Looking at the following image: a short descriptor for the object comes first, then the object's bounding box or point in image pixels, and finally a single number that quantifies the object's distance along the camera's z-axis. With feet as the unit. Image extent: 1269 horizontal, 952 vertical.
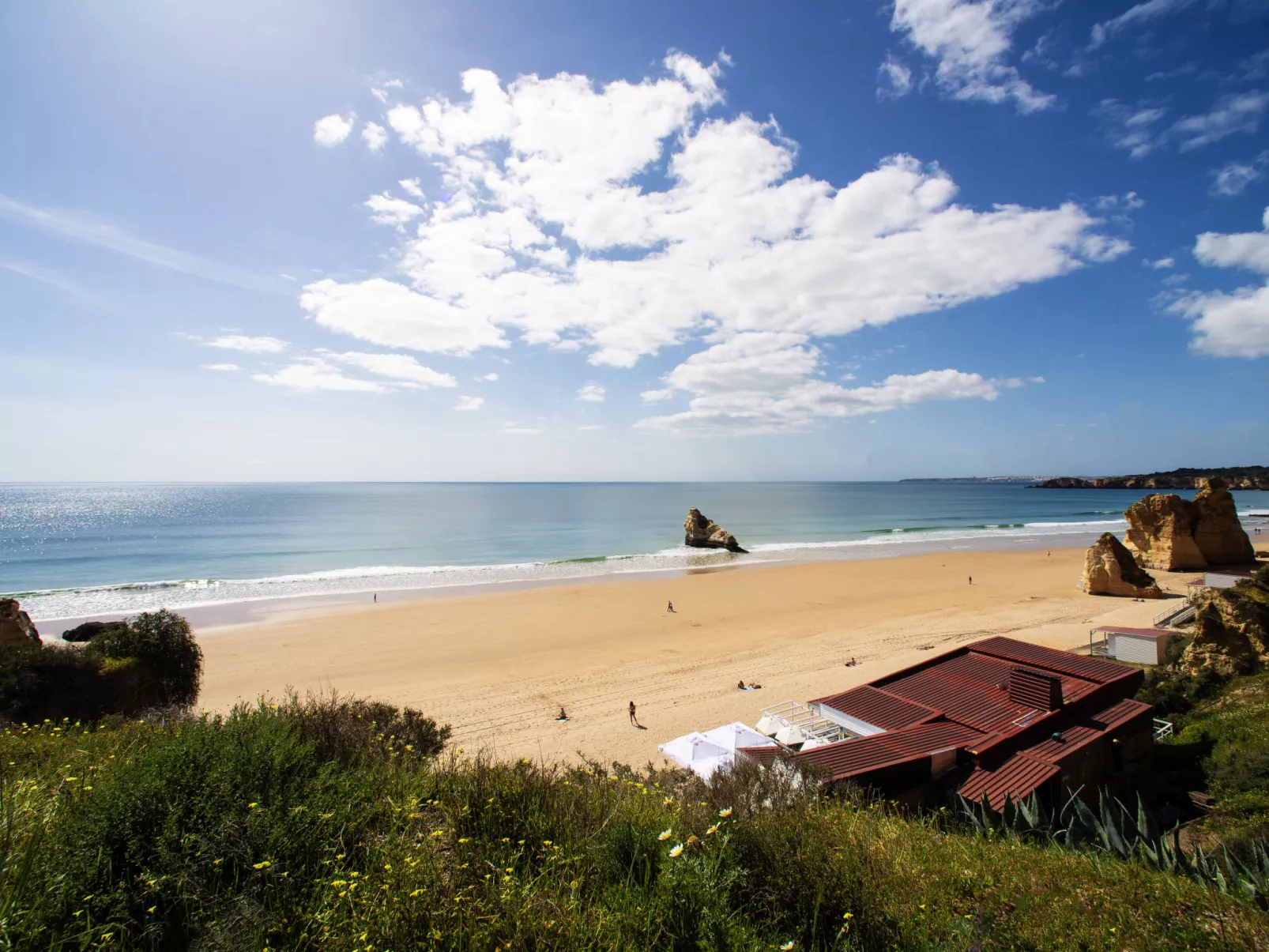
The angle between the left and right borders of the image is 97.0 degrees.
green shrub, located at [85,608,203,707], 44.42
